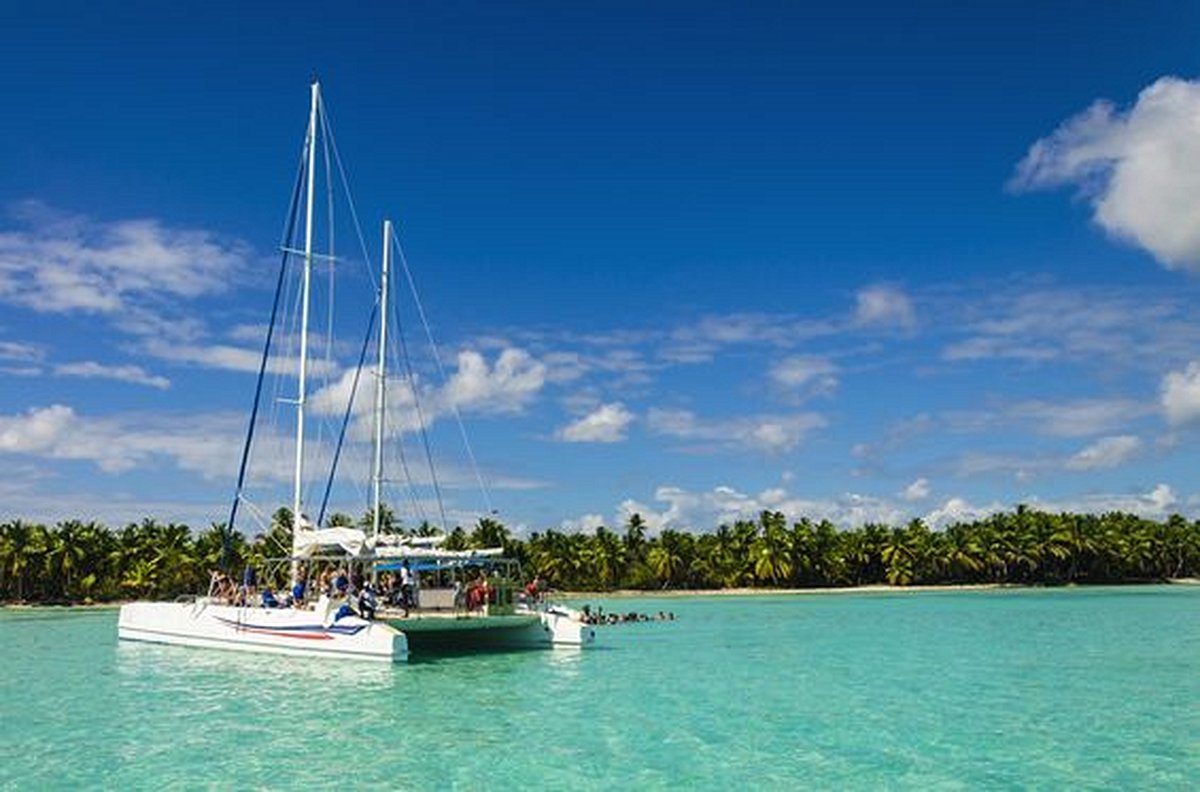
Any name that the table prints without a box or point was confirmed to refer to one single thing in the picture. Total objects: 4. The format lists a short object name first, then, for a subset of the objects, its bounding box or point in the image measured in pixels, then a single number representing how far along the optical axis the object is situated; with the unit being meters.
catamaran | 29.73
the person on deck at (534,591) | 38.78
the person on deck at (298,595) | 32.53
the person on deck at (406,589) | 31.70
